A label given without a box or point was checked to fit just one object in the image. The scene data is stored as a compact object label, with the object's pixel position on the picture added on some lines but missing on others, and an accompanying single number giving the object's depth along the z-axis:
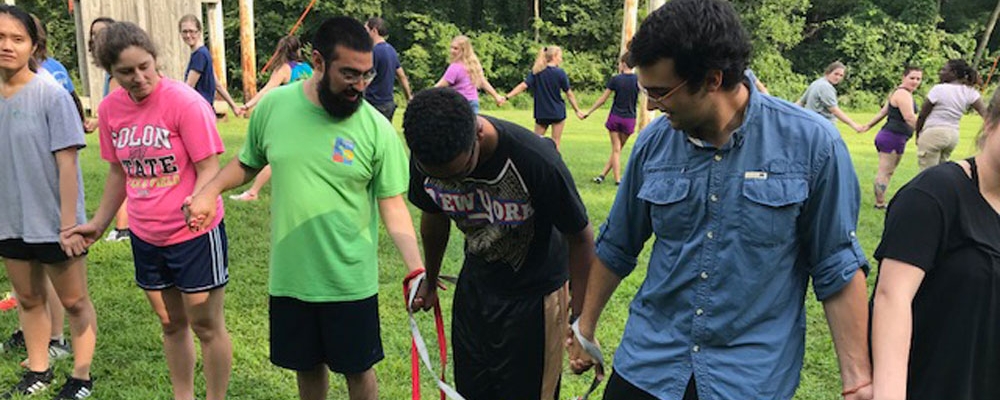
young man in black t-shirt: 2.72
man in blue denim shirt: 2.00
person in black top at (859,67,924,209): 9.32
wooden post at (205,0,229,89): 18.44
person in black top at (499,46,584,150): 11.54
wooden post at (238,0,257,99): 19.44
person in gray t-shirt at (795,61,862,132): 10.60
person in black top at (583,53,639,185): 10.80
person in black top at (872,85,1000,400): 2.13
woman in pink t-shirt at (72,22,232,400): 3.33
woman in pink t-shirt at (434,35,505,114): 10.55
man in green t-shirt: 3.00
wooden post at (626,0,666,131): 15.71
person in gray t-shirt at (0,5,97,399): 3.69
